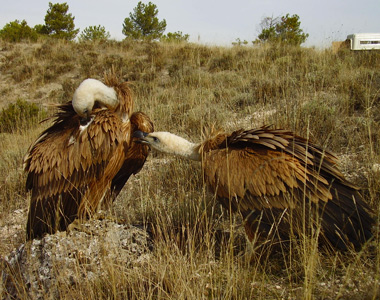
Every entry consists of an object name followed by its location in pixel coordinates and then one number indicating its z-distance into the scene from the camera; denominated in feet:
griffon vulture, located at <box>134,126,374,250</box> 8.97
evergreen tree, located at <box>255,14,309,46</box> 61.99
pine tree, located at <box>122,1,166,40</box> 90.74
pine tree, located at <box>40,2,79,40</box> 81.56
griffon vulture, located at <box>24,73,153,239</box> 11.26
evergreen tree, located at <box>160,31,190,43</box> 84.47
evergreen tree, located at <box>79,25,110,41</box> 79.82
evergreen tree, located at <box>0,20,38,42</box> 60.29
